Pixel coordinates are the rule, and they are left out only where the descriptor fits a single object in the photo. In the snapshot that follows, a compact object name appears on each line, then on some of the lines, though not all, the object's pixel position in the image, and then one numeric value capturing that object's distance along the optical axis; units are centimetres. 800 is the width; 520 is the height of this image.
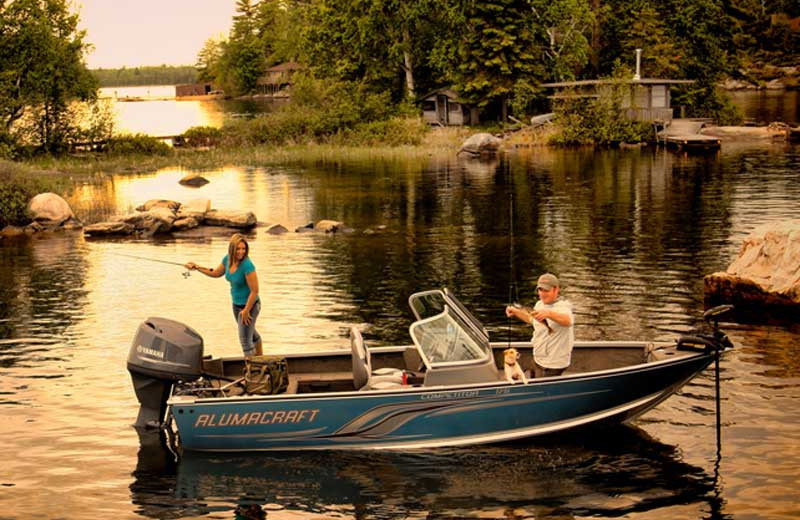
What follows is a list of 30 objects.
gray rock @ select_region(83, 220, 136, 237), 3788
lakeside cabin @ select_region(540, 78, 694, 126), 6919
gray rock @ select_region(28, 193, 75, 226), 3972
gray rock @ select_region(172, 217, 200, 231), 3850
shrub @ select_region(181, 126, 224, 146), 7094
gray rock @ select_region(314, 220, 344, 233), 3725
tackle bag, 1546
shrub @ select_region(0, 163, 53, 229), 3953
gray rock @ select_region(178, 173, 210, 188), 5241
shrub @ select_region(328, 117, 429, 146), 7175
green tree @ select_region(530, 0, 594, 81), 7669
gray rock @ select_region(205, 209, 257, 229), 3834
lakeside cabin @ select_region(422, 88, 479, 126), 7944
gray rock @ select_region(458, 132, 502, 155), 6506
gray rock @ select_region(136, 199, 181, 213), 4078
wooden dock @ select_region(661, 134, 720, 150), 6366
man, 1504
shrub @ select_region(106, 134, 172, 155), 6600
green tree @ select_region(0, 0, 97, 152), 6116
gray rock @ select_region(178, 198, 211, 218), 3925
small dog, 1498
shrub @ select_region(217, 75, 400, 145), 7169
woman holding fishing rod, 1700
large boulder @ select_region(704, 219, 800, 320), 2311
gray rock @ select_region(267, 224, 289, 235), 3731
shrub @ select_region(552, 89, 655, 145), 6788
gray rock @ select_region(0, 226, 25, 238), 3831
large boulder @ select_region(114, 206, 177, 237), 3812
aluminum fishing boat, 1499
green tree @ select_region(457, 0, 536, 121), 7475
